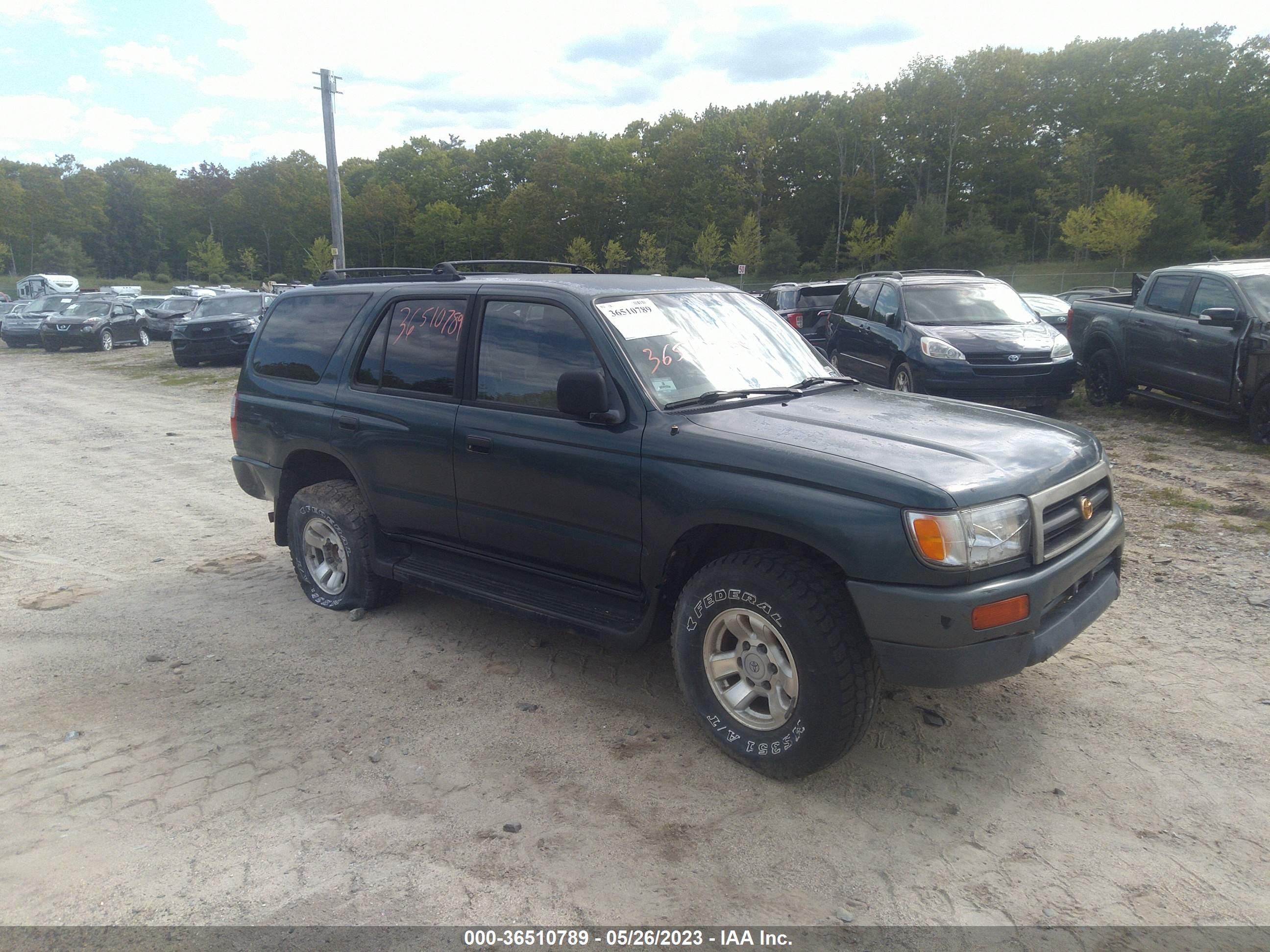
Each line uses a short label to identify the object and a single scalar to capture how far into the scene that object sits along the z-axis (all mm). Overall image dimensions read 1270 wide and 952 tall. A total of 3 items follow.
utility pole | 27141
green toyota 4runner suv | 3334
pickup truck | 9172
